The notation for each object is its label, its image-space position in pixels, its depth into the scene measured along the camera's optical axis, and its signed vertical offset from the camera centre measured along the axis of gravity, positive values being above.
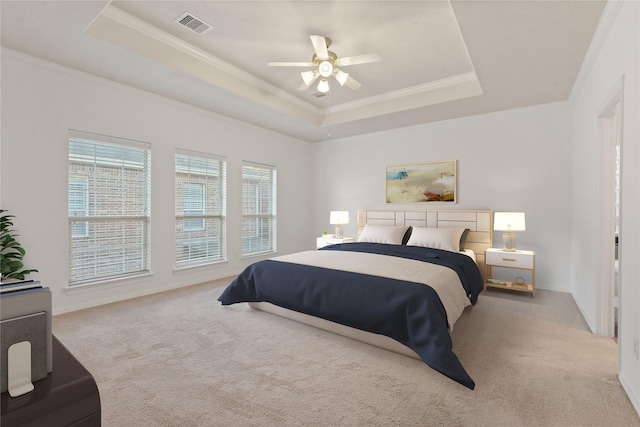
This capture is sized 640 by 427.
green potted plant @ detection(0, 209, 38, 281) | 2.93 -0.36
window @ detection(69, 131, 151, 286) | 3.60 +0.08
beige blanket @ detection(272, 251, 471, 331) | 2.72 -0.54
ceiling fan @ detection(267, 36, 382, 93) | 2.97 +1.49
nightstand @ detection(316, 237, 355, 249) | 5.76 -0.49
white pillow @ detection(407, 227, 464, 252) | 4.41 -0.34
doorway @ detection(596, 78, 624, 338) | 2.86 -0.07
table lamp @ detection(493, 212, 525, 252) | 4.22 -0.15
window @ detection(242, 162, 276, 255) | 5.57 +0.10
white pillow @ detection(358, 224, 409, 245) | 4.83 -0.32
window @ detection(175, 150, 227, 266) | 4.60 +0.08
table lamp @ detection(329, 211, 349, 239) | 5.85 -0.08
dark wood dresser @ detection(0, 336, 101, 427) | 0.77 -0.49
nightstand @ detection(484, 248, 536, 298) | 4.09 -0.66
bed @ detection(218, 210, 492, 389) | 2.40 -0.71
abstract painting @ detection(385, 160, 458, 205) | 5.16 +0.54
